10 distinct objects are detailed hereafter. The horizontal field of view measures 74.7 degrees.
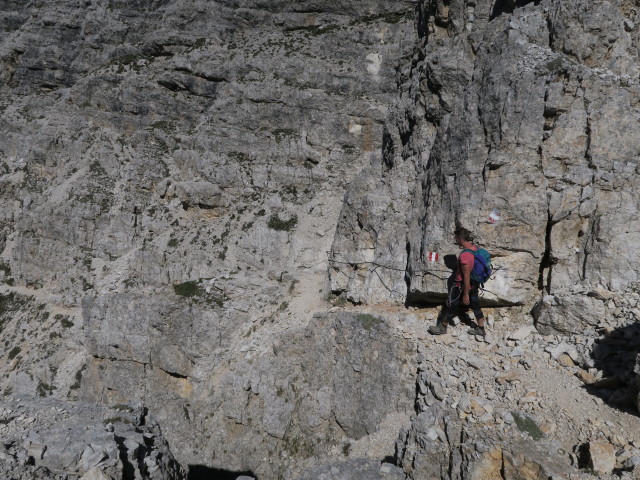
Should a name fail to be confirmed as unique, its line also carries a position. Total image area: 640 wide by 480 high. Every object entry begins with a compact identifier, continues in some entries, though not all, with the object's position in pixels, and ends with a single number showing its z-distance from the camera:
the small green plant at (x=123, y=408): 12.21
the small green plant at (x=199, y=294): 20.55
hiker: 10.57
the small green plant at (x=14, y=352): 27.39
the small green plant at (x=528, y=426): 7.73
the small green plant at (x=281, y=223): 26.41
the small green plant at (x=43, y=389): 24.48
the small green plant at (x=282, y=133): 31.53
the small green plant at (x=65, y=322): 27.95
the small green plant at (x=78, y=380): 23.88
